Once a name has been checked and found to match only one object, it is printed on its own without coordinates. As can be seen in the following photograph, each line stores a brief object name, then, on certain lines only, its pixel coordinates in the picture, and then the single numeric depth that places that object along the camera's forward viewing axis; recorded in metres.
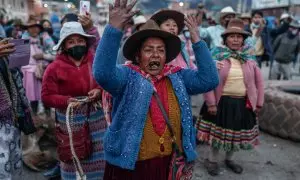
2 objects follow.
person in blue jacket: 2.39
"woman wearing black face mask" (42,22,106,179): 3.49
